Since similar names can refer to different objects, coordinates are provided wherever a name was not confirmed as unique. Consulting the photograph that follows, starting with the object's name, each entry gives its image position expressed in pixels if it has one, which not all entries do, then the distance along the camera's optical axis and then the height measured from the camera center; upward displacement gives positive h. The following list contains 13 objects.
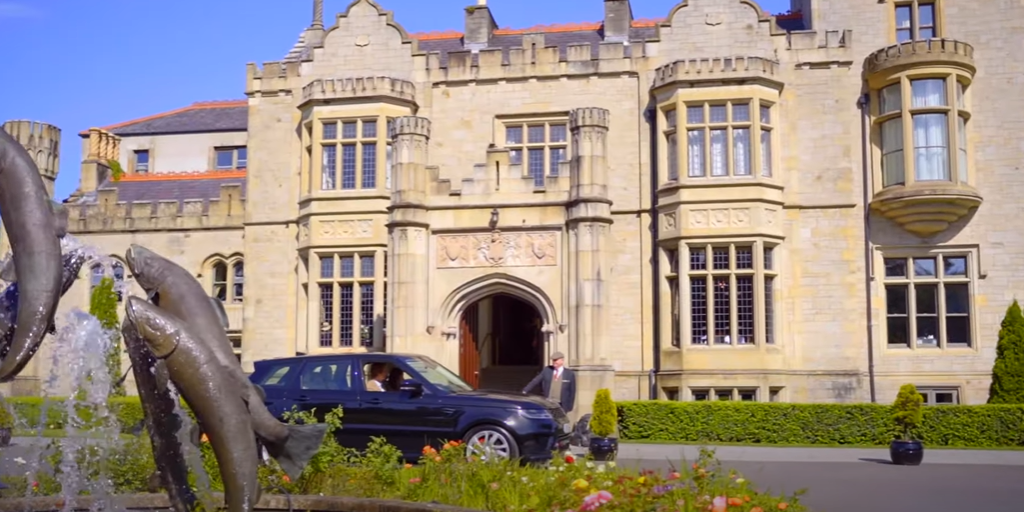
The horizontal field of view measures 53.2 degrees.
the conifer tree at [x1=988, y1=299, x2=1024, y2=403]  21.47 -0.25
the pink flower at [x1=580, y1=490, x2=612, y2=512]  7.51 -1.10
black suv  13.42 -0.76
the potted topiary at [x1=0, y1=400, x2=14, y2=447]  13.87 -1.16
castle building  23.02 +3.40
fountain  6.38 -0.09
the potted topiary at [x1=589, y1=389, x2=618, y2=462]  18.42 -1.22
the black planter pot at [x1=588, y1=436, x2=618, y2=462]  15.55 -1.51
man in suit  17.00 -0.56
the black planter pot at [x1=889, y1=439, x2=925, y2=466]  15.88 -1.58
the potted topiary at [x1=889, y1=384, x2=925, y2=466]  15.90 -1.23
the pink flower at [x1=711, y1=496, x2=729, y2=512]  7.38 -1.11
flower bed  8.22 -1.19
